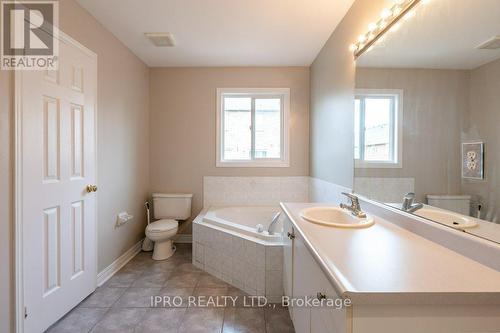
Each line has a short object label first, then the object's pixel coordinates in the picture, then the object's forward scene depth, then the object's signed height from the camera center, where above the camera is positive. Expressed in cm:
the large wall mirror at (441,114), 91 +23
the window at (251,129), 337 +47
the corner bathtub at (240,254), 203 -87
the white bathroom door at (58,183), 150 -16
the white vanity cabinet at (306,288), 83 -58
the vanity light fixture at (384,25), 131 +87
